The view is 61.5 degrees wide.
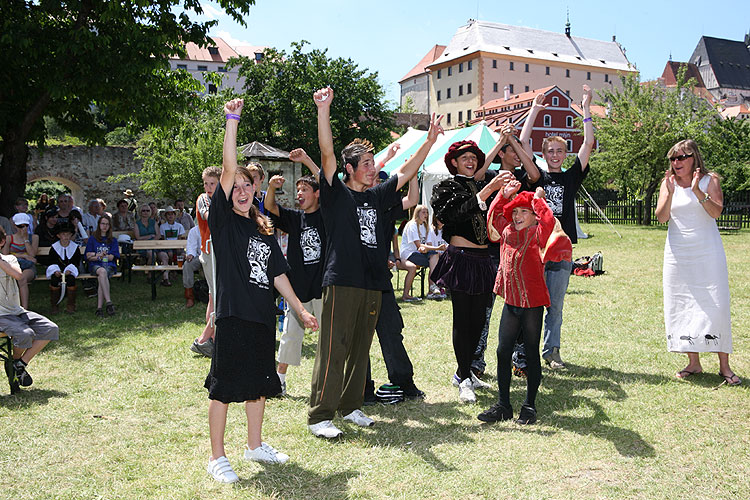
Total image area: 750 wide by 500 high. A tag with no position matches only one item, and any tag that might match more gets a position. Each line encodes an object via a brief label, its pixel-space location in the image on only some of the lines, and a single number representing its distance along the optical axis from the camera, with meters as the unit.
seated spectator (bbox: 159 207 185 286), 12.22
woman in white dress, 5.27
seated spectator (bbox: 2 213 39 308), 9.33
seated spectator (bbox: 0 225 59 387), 5.34
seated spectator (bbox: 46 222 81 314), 9.40
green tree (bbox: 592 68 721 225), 29.67
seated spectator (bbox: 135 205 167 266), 12.04
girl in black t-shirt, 3.53
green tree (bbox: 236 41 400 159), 34.72
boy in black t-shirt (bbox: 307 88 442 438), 4.14
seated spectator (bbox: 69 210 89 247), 10.66
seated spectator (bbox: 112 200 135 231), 13.28
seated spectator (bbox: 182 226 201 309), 9.42
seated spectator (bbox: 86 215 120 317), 9.32
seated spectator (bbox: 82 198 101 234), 12.12
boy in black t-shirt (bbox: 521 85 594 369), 5.64
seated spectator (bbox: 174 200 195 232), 13.22
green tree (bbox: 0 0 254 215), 11.55
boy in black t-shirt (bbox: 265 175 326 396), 4.91
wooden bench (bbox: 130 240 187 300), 11.25
